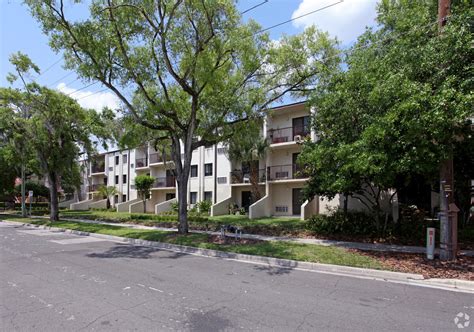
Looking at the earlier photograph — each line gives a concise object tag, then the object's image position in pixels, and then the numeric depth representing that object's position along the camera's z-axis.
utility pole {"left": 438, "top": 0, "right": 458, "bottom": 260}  9.30
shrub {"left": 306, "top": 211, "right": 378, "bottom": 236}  14.92
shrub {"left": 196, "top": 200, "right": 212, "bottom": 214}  28.31
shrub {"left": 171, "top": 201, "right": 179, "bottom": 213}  30.76
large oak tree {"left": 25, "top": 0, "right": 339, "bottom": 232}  13.06
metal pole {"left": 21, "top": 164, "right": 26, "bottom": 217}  29.34
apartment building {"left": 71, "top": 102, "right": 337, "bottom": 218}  24.56
